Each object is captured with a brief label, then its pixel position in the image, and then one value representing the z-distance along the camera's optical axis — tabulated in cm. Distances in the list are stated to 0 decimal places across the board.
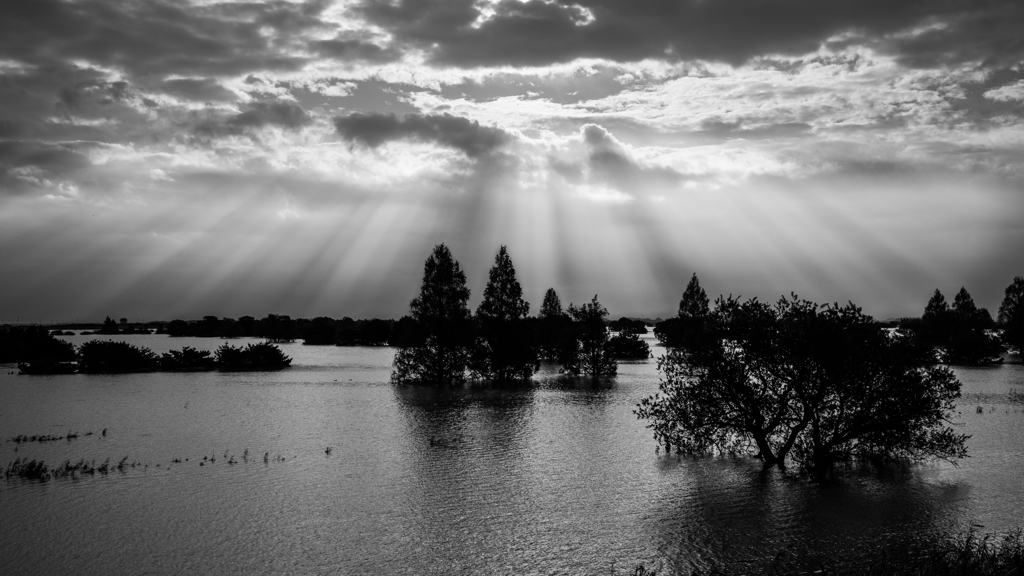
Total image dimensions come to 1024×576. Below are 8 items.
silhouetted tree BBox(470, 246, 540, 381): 7488
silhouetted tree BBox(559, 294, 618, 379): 8212
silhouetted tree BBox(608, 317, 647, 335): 10889
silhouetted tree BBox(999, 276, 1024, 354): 11475
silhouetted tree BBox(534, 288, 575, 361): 8938
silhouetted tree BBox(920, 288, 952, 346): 12225
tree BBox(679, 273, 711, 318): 11550
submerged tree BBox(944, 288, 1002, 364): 10150
